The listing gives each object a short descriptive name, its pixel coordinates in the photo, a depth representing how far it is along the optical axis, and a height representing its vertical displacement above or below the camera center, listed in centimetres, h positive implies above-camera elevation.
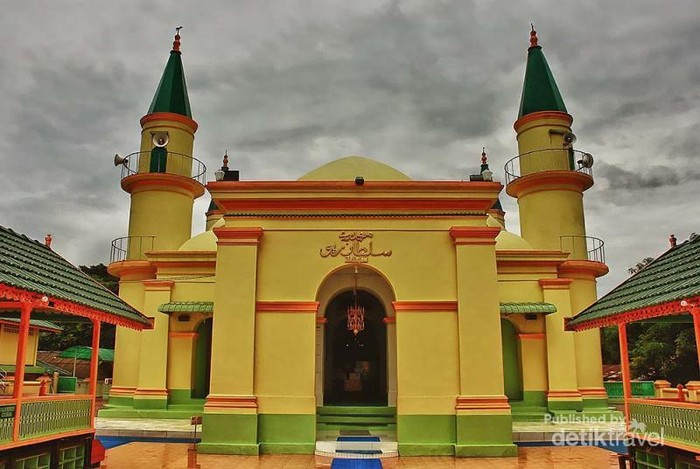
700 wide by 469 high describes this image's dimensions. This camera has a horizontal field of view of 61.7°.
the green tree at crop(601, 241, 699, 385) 2361 -3
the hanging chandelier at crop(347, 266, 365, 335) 1277 +72
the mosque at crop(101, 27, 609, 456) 1132 +80
